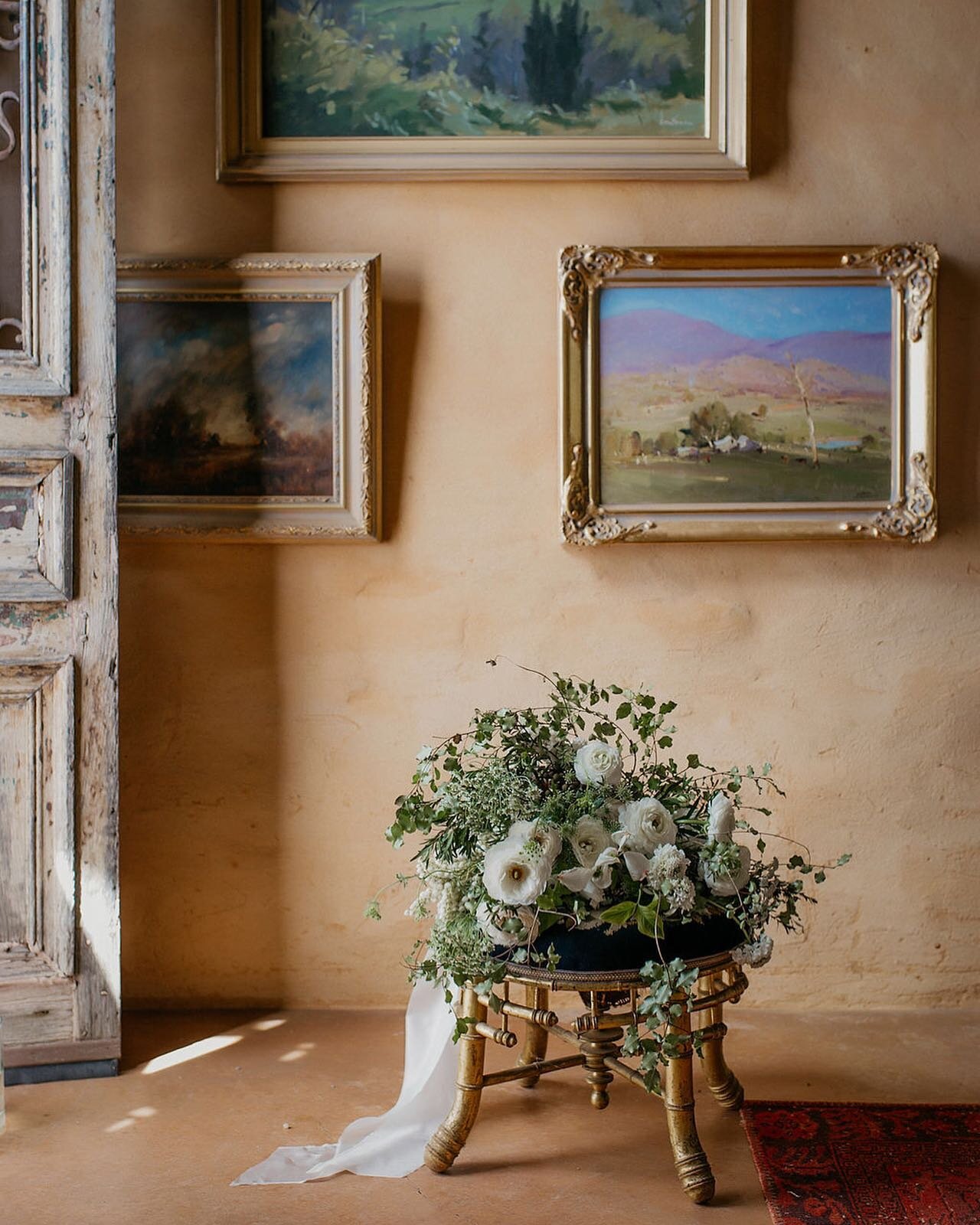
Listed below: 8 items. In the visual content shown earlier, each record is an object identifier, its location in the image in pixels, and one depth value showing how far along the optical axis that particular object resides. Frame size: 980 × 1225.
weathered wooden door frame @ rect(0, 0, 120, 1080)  2.86
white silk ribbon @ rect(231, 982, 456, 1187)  2.41
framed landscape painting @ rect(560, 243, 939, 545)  3.19
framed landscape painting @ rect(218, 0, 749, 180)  3.16
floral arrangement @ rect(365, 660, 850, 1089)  2.23
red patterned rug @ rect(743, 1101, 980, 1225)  2.23
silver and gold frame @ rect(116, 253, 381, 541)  3.14
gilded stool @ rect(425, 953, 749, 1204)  2.26
